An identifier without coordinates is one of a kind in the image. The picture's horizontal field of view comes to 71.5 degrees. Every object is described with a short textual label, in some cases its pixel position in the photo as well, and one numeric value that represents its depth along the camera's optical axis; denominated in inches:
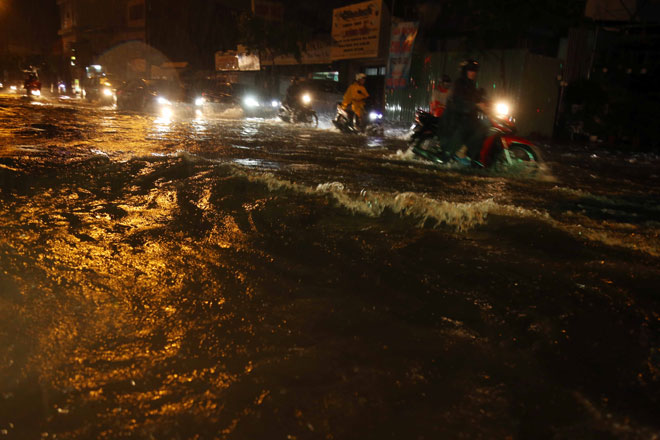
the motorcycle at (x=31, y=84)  1220.9
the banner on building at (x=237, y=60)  1118.1
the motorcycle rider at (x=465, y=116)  290.7
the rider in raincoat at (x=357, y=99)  527.5
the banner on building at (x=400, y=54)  692.1
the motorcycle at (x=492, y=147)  313.7
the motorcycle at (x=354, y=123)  553.0
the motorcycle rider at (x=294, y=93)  693.2
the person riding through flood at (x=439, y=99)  355.9
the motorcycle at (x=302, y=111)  682.3
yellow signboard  754.8
